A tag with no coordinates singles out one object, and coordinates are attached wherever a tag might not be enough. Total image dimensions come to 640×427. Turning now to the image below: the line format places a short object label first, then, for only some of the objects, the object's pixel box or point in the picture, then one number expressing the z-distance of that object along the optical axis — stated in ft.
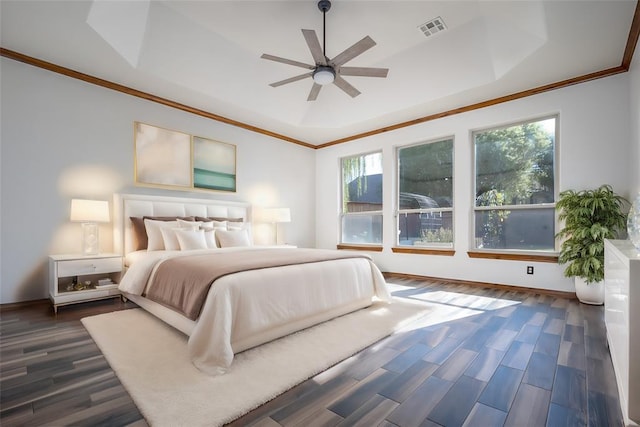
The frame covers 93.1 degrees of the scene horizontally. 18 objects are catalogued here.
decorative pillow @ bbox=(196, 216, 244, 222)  14.39
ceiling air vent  10.50
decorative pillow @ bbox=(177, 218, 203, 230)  13.00
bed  6.70
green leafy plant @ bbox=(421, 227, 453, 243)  16.00
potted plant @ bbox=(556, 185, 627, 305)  10.69
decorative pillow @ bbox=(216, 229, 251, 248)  13.43
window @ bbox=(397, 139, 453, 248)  16.15
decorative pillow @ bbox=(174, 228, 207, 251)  11.99
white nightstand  10.21
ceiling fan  8.13
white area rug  5.02
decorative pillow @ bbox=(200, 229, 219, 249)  12.87
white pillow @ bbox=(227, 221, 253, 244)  14.67
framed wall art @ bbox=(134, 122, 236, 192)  13.70
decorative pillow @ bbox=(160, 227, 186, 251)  12.01
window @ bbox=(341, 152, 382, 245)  19.06
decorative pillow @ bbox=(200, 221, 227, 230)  13.60
